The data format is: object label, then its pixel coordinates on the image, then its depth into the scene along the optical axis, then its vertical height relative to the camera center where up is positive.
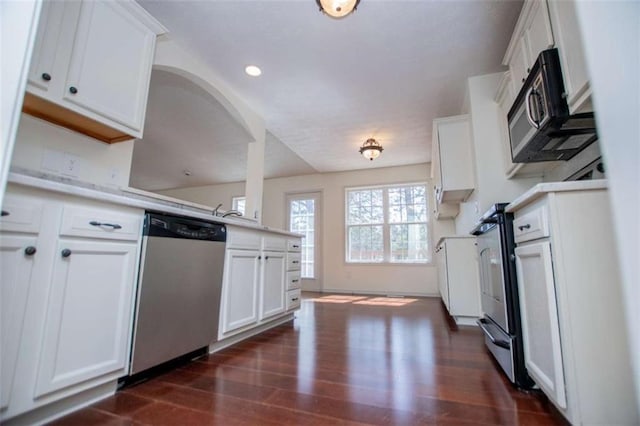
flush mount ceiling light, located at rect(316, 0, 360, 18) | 1.75 +1.58
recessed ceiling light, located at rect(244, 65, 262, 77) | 2.70 +1.81
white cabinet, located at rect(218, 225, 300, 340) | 2.04 -0.19
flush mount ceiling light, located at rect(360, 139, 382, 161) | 4.00 +1.58
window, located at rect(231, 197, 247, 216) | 6.86 +1.33
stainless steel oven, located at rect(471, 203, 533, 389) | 1.41 -0.19
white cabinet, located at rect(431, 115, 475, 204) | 2.88 +1.11
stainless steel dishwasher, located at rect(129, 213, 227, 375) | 1.43 -0.18
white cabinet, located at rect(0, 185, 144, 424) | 0.96 -0.18
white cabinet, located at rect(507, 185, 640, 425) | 0.98 -0.16
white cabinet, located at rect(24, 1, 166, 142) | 1.46 +1.07
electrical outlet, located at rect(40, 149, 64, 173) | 1.60 +0.54
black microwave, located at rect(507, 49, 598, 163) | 1.39 +0.75
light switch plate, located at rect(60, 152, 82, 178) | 1.69 +0.54
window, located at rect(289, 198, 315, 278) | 5.97 +0.74
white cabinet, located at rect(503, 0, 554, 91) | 1.55 +1.40
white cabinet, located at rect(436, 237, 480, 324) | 2.80 -0.16
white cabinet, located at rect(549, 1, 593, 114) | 1.24 +0.96
